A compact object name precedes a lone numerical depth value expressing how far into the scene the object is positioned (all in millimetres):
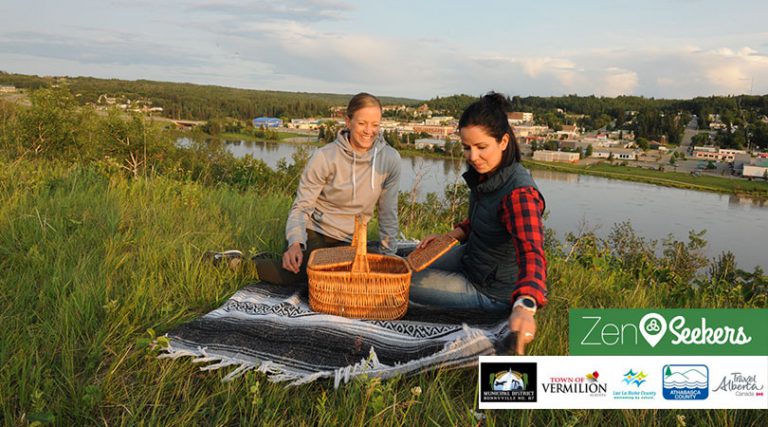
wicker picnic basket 1950
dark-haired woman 1621
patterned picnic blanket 1554
